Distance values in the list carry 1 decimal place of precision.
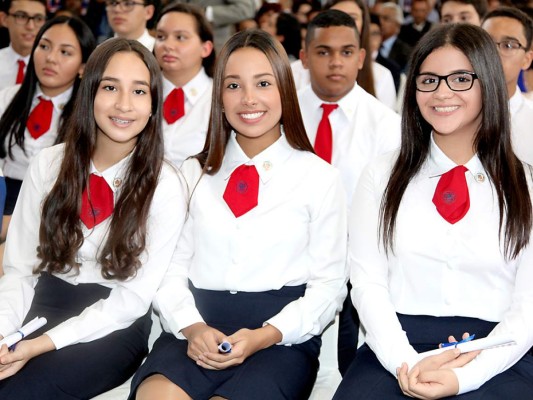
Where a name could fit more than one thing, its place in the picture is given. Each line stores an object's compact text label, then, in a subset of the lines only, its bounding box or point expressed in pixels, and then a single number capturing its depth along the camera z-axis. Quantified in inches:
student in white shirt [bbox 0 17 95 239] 128.0
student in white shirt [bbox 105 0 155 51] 164.2
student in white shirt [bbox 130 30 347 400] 82.1
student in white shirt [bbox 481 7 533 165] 119.1
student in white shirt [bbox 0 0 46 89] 165.5
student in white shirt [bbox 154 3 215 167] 132.6
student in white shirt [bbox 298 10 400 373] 118.0
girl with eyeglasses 76.0
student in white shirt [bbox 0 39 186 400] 84.4
